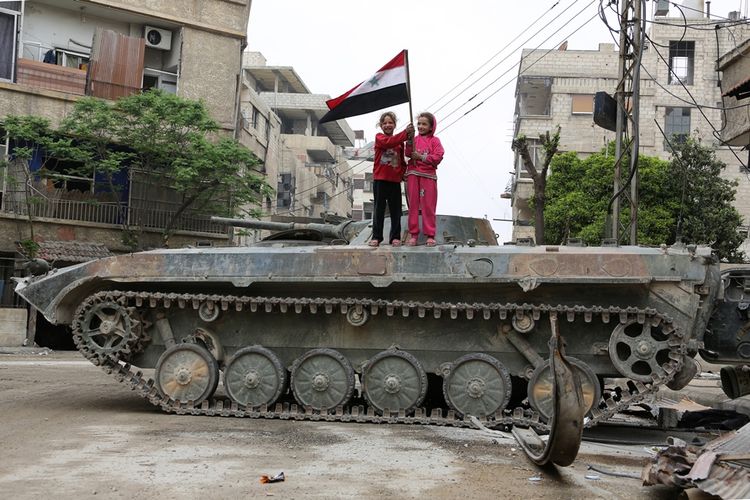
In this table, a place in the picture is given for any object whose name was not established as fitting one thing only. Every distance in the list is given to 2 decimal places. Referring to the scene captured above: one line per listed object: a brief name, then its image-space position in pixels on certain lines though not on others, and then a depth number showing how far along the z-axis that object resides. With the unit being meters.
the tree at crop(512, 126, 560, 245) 18.61
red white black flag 10.55
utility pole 16.95
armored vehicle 9.48
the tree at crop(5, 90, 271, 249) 24.86
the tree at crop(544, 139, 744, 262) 33.31
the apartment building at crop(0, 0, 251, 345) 25.48
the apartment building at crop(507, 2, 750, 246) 46.06
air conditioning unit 28.58
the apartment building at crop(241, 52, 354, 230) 46.97
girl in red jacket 10.45
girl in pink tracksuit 10.48
